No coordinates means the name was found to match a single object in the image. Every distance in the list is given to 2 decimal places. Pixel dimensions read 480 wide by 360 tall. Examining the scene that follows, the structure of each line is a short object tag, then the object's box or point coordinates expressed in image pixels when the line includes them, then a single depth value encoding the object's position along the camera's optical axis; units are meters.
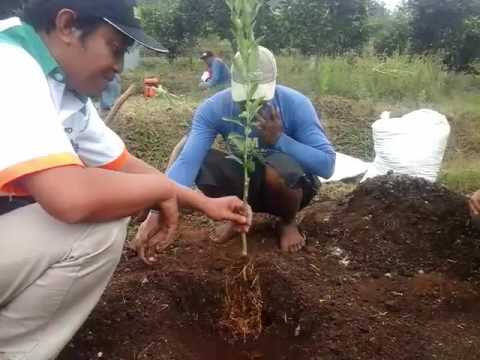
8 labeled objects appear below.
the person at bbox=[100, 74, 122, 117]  6.45
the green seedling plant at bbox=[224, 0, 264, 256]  1.87
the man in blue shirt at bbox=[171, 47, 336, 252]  2.61
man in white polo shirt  1.37
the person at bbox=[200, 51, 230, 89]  9.66
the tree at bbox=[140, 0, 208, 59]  15.02
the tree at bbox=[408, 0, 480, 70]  10.29
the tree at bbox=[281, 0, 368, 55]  12.21
